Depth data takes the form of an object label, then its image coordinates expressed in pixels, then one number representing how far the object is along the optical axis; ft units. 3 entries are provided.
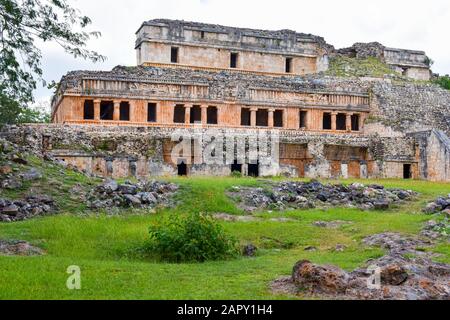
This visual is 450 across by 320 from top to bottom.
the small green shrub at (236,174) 85.11
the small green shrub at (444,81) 165.93
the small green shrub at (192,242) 39.50
